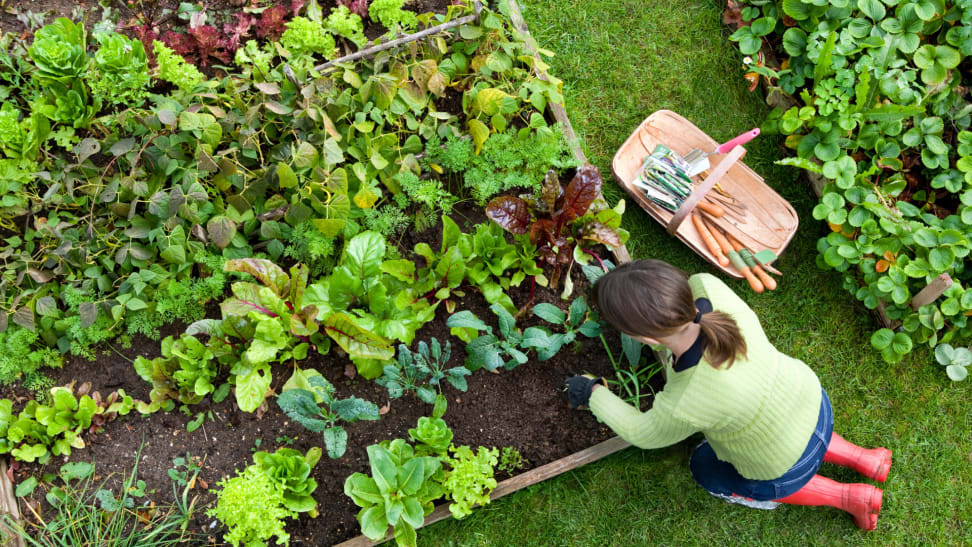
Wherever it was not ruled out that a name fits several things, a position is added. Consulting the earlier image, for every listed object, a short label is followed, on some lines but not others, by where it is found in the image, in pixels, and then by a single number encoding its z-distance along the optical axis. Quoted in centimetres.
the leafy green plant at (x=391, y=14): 314
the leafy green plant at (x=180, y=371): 272
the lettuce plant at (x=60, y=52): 271
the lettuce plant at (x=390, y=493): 257
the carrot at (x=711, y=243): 322
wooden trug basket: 328
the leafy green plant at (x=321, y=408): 258
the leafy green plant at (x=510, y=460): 290
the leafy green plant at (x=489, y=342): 273
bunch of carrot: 317
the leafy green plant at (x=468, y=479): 265
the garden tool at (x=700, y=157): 319
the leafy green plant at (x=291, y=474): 259
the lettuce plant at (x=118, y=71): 272
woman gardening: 217
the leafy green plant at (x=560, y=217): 279
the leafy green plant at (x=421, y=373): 271
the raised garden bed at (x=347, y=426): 281
